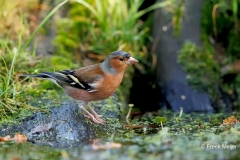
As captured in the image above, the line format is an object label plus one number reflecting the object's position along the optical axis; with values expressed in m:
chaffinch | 11.22
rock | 9.88
